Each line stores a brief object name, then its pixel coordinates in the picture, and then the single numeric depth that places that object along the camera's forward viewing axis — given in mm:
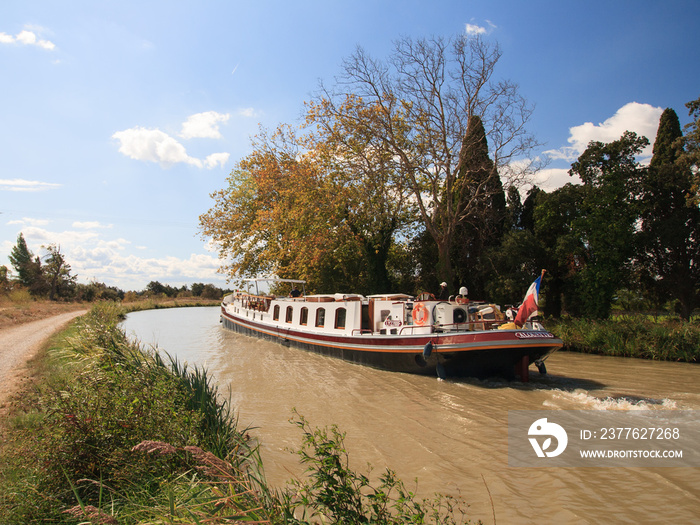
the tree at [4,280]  35750
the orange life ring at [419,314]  13445
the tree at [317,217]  22172
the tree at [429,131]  20312
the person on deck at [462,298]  13161
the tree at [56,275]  45969
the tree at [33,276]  44522
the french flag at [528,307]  11523
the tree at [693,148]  18734
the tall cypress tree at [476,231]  23938
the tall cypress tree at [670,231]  20719
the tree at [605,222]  19969
